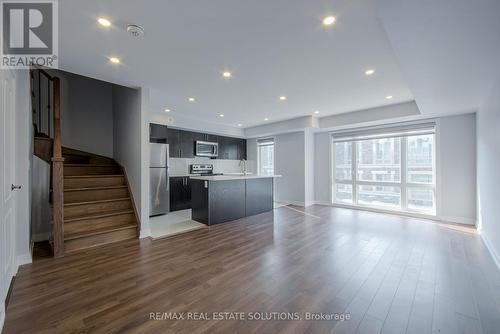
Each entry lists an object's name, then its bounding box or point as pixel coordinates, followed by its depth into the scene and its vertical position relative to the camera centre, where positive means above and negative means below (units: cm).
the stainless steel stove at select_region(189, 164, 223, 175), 620 -5
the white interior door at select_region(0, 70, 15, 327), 169 -12
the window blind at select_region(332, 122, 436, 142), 482 +89
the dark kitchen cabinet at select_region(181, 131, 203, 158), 603 +72
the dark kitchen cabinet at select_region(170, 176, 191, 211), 555 -70
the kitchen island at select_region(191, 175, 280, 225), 434 -68
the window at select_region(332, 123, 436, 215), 488 -4
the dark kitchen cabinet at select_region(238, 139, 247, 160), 782 +69
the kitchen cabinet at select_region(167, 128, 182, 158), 573 +70
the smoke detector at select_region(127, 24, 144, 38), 203 +136
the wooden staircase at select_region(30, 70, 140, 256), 291 -48
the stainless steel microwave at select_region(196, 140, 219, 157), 636 +58
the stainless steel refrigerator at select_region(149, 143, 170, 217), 501 -32
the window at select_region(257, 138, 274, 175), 749 +40
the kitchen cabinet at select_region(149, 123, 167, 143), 518 +86
